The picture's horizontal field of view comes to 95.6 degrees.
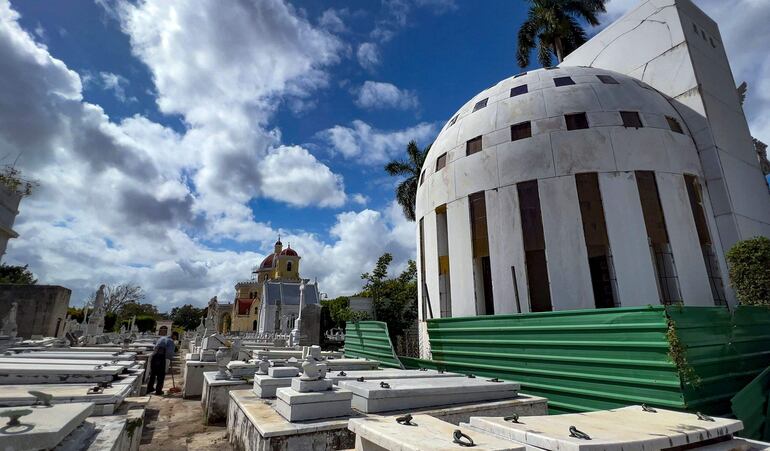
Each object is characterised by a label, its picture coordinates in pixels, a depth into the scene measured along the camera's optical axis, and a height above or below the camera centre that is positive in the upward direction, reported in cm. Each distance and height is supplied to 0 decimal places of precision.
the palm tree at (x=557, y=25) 2400 +1989
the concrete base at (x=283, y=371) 621 -91
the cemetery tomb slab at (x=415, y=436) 236 -86
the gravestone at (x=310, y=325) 1812 -32
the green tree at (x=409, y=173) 3173 +1297
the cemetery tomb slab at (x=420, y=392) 501 -115
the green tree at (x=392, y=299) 2466 +133
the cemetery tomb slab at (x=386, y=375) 662 -115
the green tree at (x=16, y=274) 3708 +518
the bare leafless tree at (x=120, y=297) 4686 +328
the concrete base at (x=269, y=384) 596 -109
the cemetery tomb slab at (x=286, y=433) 393 -130
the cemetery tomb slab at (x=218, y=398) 721 -159
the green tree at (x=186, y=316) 9656 +130
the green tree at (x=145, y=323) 5659 -34
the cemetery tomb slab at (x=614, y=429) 257 -94
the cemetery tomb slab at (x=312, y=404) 441 -108
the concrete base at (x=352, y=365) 971 -130
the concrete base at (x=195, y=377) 986 -155
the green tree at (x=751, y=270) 923 +117
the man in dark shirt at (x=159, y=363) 1062 -126
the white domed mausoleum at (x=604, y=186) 1100 +434
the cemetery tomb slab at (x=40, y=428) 222 -73
